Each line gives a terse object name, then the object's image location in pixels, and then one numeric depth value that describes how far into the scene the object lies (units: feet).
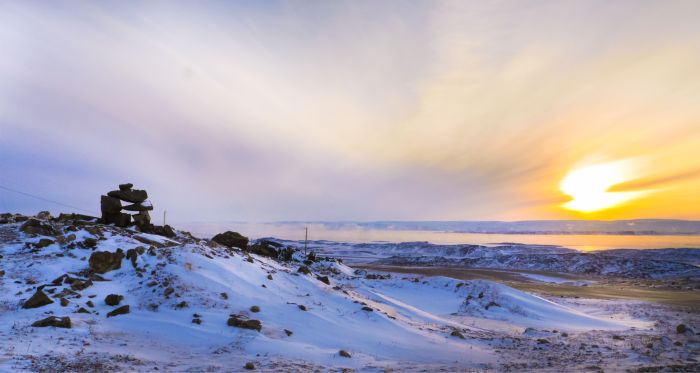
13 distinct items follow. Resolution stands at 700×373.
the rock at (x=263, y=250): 111.34
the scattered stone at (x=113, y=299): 44.93
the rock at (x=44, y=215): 75.04
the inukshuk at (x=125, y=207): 77.71
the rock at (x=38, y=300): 40.45
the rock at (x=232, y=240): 98.32
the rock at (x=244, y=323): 42.07
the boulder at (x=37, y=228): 60.26
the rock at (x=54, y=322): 35.86
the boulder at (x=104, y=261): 53.01
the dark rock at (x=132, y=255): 55.29
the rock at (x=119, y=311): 42.52
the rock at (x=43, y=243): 56.02
